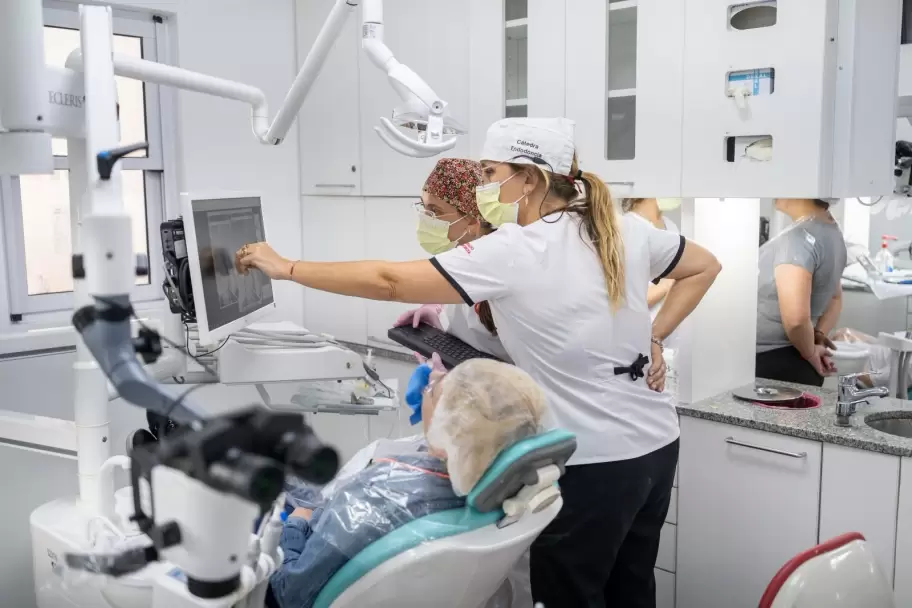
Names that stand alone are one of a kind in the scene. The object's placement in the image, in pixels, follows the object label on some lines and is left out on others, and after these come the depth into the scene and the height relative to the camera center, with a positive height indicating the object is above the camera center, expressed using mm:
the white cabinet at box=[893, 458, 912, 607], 2225 -853
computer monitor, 1875 -120
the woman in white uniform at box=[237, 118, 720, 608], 1895 -260
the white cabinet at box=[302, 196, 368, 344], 3562 -169
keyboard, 2100 -339
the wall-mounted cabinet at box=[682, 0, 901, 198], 2250 +274
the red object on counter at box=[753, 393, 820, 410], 2713 -614
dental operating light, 1505 +226
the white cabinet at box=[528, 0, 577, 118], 2740 +458
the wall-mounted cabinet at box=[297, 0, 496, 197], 2984 +425
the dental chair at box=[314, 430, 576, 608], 1521 -583
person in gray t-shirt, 3170 -329
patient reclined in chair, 1604 -533
